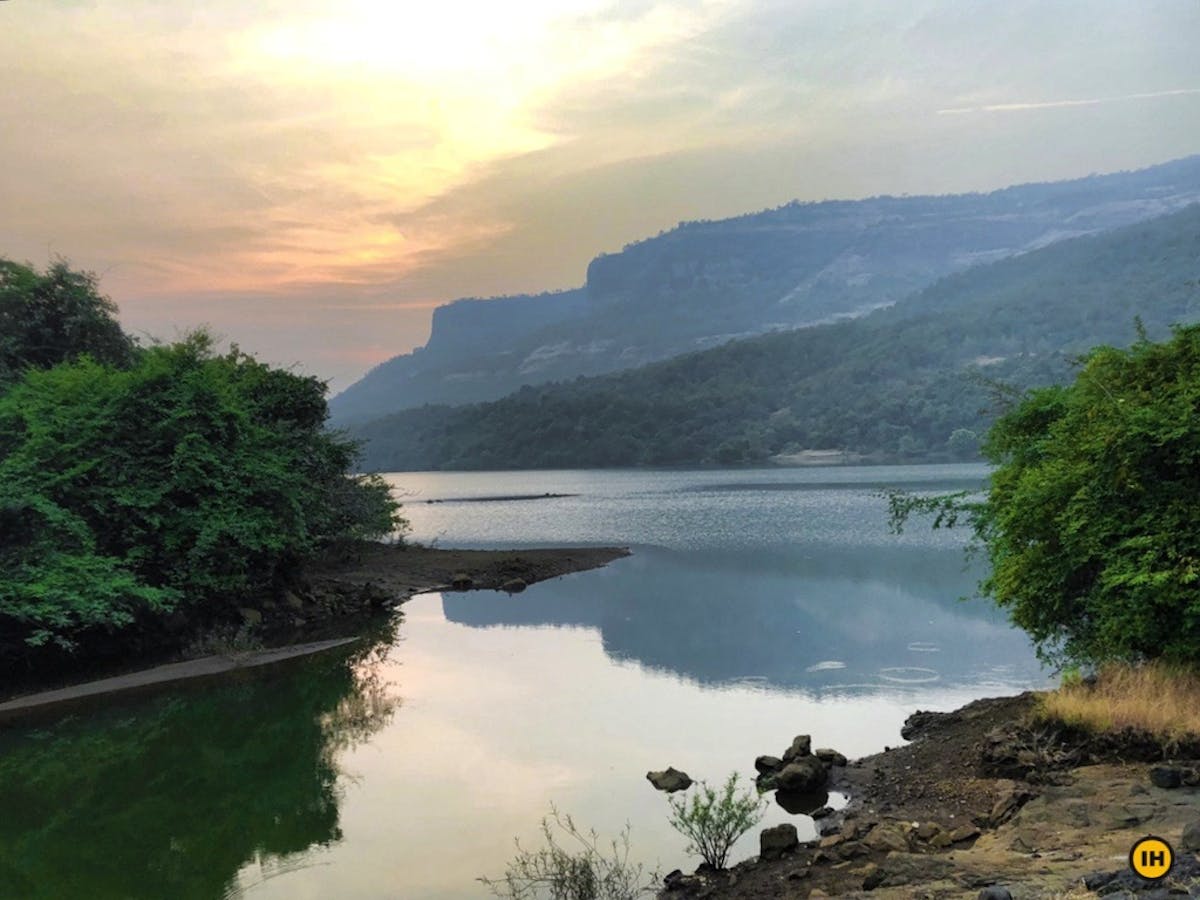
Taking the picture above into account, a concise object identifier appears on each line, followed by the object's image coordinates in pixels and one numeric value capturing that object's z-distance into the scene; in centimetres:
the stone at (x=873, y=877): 820
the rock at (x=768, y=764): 1326
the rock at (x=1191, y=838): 704
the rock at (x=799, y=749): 1336
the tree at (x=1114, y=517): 1101
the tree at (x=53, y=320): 2753
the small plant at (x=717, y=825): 1028
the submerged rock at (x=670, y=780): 1295
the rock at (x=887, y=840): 917
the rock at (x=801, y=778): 1248
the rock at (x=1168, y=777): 912
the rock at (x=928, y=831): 943
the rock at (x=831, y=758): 1325
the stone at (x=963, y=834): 921
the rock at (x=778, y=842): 1009
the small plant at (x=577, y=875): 971
